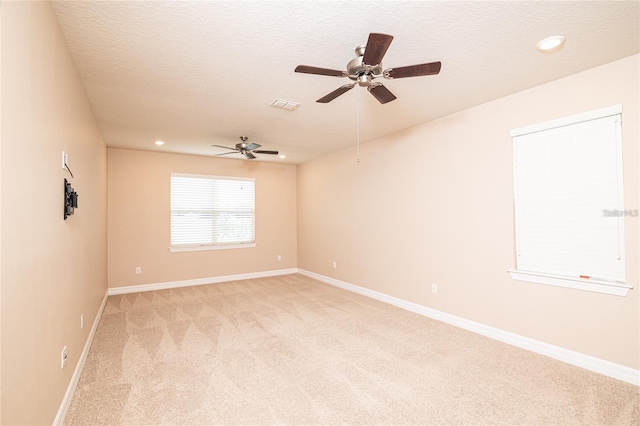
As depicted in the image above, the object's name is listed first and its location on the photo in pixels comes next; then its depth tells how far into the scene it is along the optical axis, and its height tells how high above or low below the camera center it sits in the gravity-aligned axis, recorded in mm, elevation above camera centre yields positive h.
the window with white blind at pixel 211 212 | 6074 +144
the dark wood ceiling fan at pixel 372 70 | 1850 +1037
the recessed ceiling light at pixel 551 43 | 2205 +1302
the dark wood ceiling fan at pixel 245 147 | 4723 +1131
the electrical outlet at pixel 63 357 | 2062 -963
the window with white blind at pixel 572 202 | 2580 +121
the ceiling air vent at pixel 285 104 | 3430 +1330
